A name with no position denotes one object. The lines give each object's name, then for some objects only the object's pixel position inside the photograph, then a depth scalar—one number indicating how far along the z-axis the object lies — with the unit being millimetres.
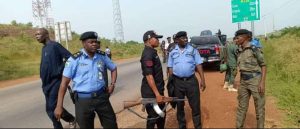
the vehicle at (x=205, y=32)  19204
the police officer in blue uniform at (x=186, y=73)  3514
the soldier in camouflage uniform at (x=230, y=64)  6263
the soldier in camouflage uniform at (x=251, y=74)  3386
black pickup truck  9506
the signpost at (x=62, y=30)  13040
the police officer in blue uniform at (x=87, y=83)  2724
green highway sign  10973
